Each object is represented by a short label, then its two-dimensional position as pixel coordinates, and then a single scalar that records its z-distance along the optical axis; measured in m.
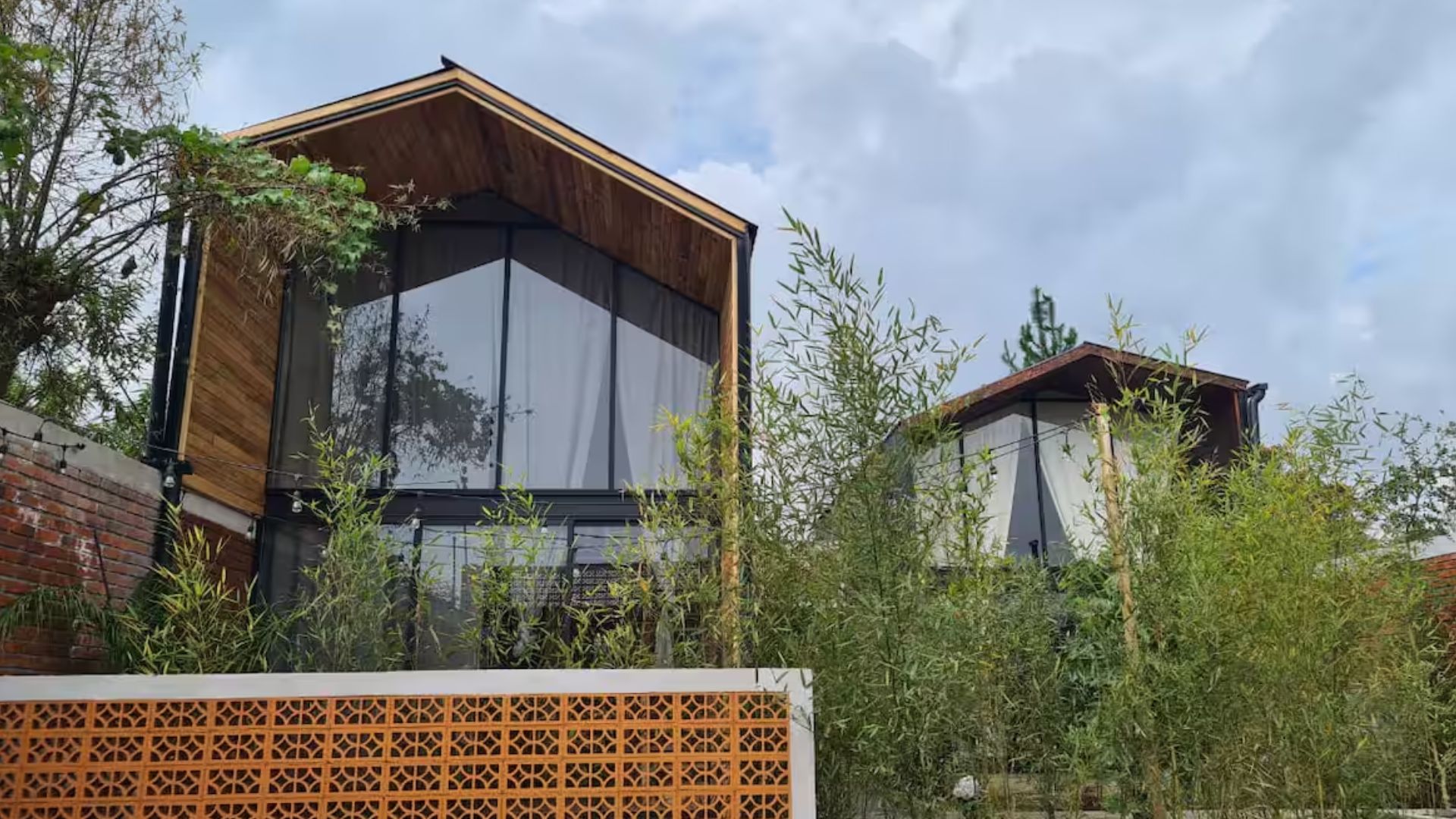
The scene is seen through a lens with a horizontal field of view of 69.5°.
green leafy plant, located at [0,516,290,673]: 4.57
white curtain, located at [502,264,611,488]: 7.60
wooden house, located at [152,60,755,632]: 6.96
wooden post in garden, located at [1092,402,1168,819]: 3.83
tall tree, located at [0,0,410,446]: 5.59
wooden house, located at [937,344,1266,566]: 9.55
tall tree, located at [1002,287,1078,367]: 16.05
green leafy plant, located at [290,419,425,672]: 4.63
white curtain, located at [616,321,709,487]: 7.65
